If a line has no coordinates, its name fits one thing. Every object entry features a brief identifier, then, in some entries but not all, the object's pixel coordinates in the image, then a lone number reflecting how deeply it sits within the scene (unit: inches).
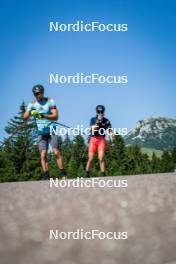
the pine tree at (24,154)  2630.4
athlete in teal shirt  347.6
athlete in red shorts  405.9
